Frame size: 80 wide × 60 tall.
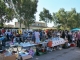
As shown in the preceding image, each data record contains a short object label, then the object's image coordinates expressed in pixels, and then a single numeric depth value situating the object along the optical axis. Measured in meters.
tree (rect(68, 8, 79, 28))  27.21
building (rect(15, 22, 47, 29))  30.15
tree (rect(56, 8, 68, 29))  27.99
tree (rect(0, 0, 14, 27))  14.02
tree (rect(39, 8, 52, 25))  26.90
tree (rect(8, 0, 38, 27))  18.25
